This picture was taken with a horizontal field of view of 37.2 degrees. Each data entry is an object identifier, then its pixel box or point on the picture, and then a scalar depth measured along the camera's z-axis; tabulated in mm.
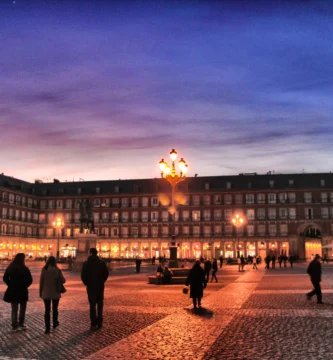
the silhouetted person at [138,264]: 39250
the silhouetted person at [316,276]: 15141
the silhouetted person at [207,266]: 22856
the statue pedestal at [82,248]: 38322
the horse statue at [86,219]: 40656
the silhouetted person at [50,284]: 10414
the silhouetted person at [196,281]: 14305
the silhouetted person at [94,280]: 10641
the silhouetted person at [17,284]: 10281
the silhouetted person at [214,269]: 26766
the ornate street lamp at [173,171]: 25031
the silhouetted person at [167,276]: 24641
